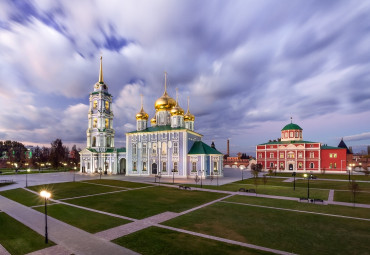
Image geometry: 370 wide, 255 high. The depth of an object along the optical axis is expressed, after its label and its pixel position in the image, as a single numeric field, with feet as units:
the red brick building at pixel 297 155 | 188.44
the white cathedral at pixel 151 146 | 150.92
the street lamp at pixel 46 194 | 36.99
